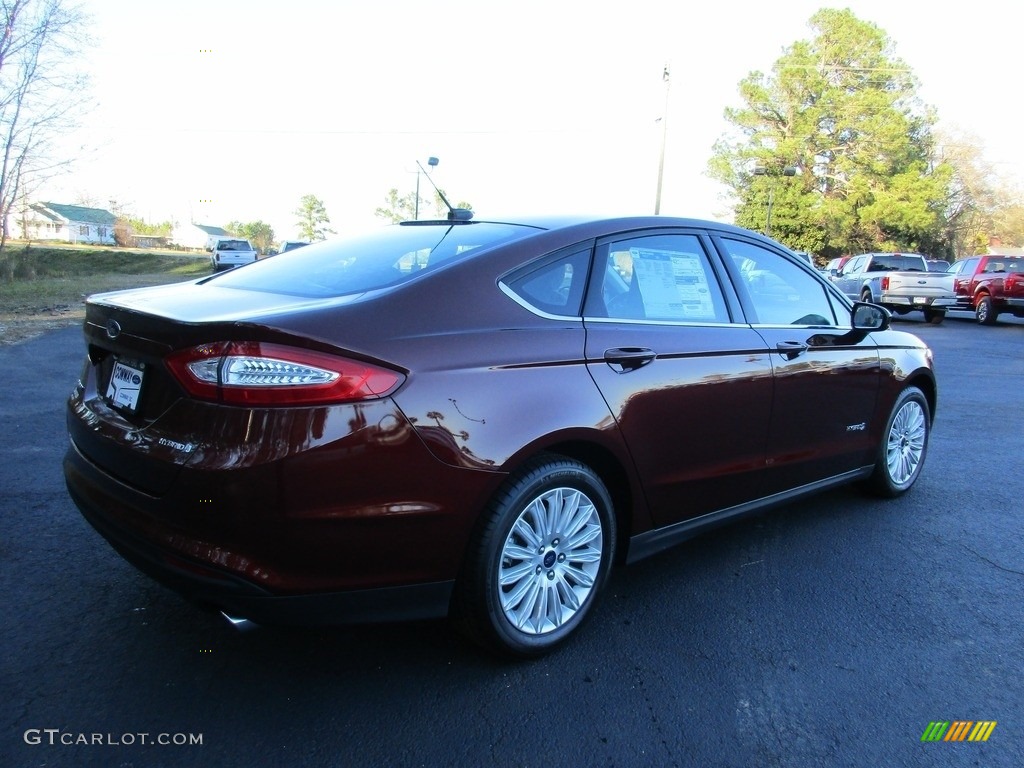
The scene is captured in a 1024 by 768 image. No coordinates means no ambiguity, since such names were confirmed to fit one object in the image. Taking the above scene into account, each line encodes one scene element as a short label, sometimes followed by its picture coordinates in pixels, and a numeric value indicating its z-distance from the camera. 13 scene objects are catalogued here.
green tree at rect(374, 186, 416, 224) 70.56
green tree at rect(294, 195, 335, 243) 88.38
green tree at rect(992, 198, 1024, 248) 57.59
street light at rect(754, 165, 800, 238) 39.34
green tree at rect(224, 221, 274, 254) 97.28
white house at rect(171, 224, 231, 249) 106.88
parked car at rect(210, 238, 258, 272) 36.81
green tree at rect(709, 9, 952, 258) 42.03
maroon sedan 2.17
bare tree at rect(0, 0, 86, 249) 19.75
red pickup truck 18.08
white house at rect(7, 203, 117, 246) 87.38
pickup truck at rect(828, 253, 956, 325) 18.38
